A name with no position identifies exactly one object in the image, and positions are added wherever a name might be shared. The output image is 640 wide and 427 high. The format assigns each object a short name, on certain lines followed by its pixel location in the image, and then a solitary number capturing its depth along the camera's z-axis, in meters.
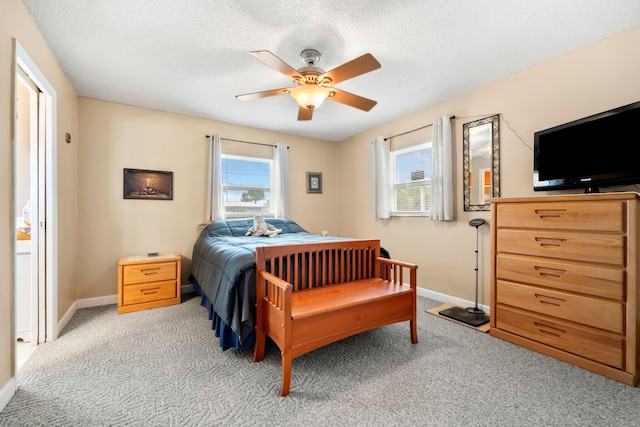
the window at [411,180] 3.69
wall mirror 2.88
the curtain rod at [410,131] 3.26
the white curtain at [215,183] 3.88
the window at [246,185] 4.18
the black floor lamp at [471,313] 2.67
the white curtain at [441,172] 3.25
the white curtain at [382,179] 4.11
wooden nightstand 2.99
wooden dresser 1.75
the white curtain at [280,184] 4.43
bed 1.99
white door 2.26
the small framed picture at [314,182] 4.91
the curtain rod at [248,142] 4.12
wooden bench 1.70
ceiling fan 1.94
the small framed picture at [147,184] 3.46
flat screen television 1.91
